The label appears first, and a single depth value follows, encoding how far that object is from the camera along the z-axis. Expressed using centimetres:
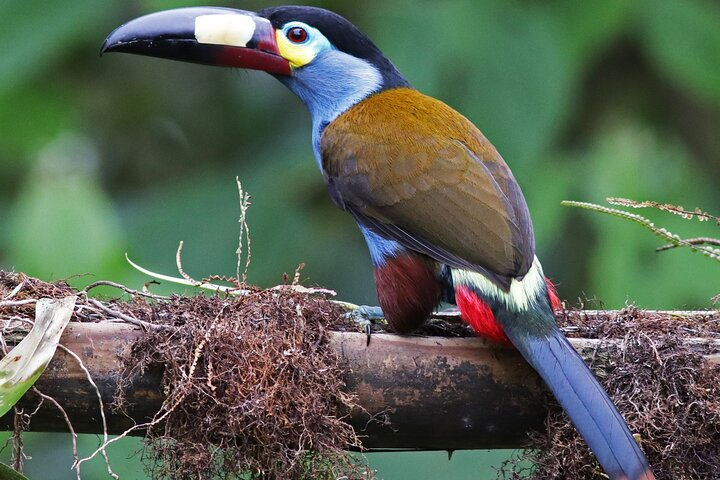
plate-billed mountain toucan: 555
